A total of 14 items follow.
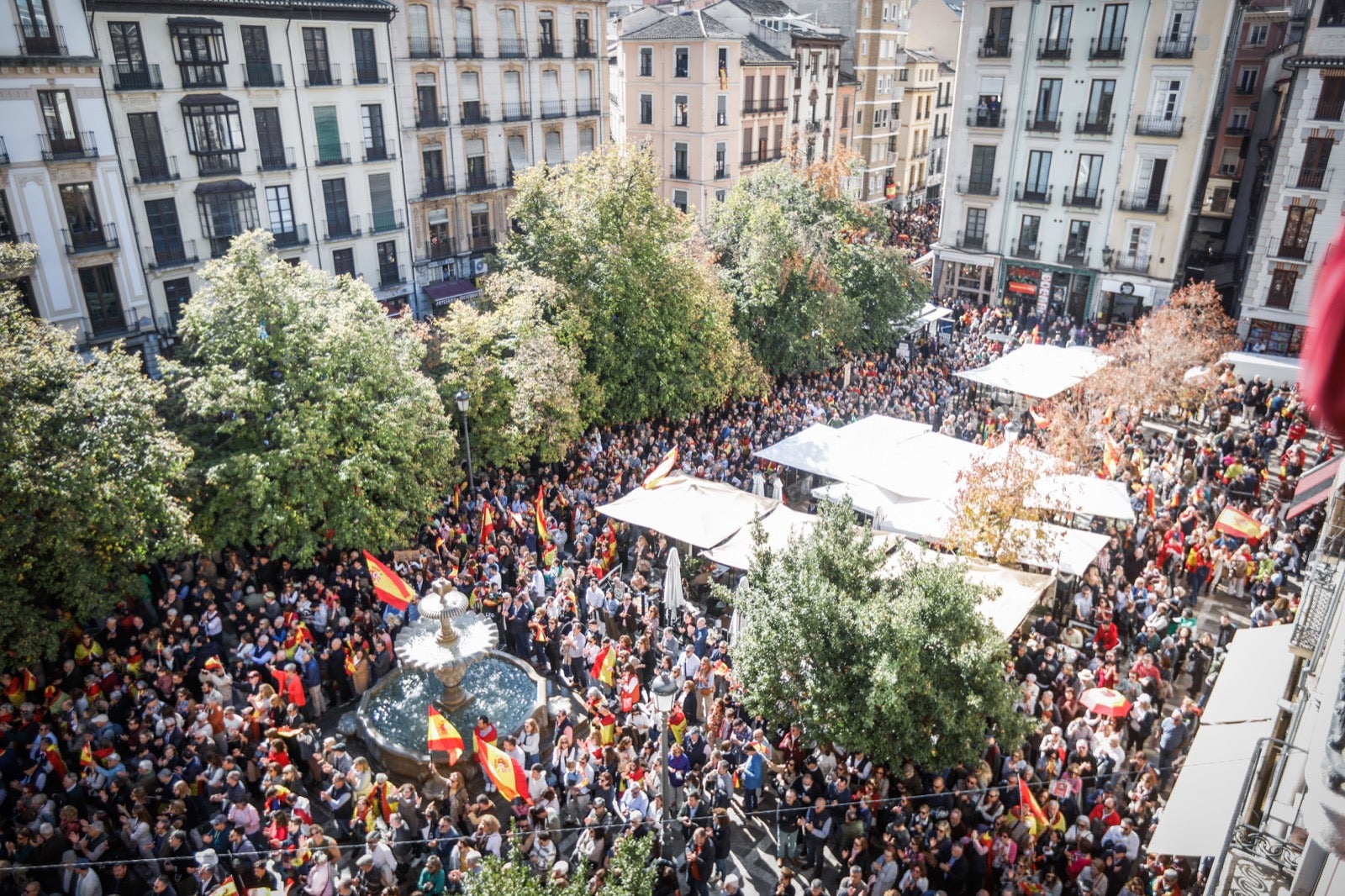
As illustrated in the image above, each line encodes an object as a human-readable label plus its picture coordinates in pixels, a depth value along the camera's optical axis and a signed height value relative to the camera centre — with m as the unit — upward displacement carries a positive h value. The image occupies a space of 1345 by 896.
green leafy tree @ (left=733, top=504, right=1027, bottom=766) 11.57 -6.83
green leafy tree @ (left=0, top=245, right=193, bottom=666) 14.42 -5.85
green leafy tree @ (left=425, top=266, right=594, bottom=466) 21.77 -6.03
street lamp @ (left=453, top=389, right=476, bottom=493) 20.14 -5.99
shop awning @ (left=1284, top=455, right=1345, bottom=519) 17.42 -7.04
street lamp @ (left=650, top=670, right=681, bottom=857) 11.33 -7.07
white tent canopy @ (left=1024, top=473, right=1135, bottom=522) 18.20 -7.61
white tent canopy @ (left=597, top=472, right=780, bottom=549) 18.67 -7.98
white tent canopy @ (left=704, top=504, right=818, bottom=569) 17.81 -8.08
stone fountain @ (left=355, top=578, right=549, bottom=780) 14.70 -9.85
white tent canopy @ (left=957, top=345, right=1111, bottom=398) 27.33 -7.46
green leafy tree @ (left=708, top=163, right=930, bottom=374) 29.05 -4.81
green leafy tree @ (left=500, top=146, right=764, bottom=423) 24.66 -4.61
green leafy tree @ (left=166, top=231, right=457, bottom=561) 17.92 -5.91
